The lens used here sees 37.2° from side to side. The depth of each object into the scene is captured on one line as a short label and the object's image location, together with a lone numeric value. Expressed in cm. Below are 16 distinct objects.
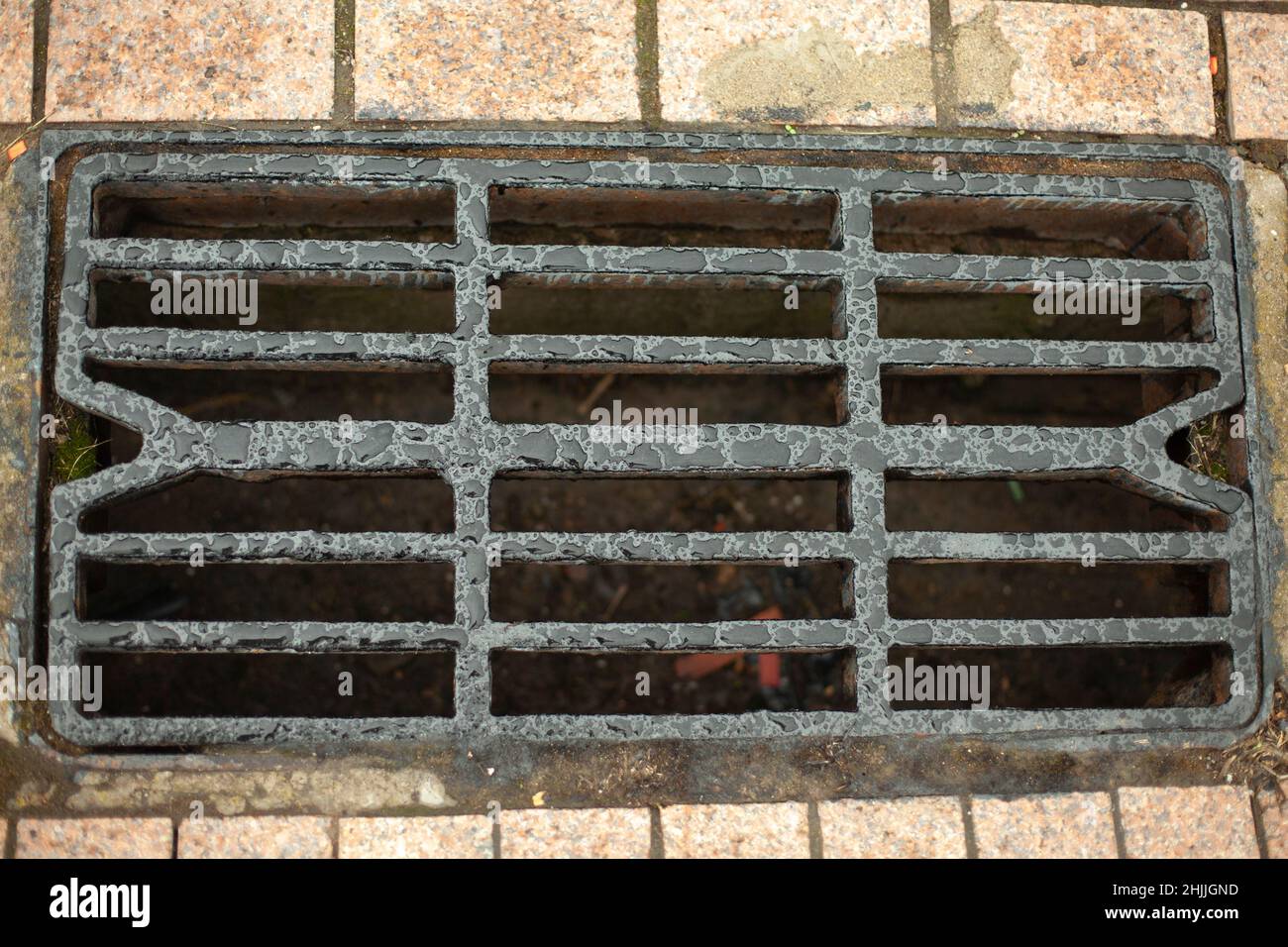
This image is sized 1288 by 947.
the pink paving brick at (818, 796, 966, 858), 122
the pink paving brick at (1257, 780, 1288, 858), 123
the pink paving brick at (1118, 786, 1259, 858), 123
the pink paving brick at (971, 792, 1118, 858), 123
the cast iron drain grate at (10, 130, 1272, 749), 121
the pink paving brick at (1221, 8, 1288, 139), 128
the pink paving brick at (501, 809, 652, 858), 121
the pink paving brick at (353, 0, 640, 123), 125
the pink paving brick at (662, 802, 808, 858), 122
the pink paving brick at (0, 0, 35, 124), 124
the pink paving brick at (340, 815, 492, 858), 121
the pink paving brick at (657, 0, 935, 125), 127
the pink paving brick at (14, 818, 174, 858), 120
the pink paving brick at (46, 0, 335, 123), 124
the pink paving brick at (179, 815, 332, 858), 120
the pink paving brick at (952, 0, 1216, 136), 128
